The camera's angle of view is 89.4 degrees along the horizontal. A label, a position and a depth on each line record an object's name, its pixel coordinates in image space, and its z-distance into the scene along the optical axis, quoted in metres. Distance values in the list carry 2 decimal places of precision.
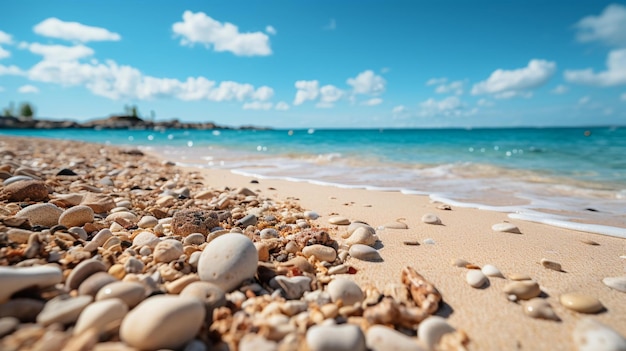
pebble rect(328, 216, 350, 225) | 0.55
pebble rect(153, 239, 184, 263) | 0.34
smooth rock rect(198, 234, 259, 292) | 0.29
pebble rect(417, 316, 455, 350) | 0.24
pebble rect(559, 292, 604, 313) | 0.29
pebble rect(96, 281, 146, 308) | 0.25
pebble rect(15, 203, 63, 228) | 0.42
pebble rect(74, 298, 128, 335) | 0.21
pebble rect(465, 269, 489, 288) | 0.33
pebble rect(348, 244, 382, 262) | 0.39
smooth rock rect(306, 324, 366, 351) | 0.21
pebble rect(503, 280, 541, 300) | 0.31
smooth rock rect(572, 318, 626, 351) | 0.23
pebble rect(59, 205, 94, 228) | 0.42
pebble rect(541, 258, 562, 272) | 0.38
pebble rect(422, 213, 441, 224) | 0.57
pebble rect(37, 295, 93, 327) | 0.22
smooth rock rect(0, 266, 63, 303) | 0.23
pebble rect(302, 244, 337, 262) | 0.38
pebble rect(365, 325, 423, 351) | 0.22
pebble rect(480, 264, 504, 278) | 0.35
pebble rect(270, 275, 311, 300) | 0.30
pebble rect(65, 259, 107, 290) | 0.27
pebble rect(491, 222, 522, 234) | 0.53
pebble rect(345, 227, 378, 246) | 0.44
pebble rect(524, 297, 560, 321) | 0.28
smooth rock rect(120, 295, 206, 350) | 0.21
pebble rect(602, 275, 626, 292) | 0.33
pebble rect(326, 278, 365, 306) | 0.28
